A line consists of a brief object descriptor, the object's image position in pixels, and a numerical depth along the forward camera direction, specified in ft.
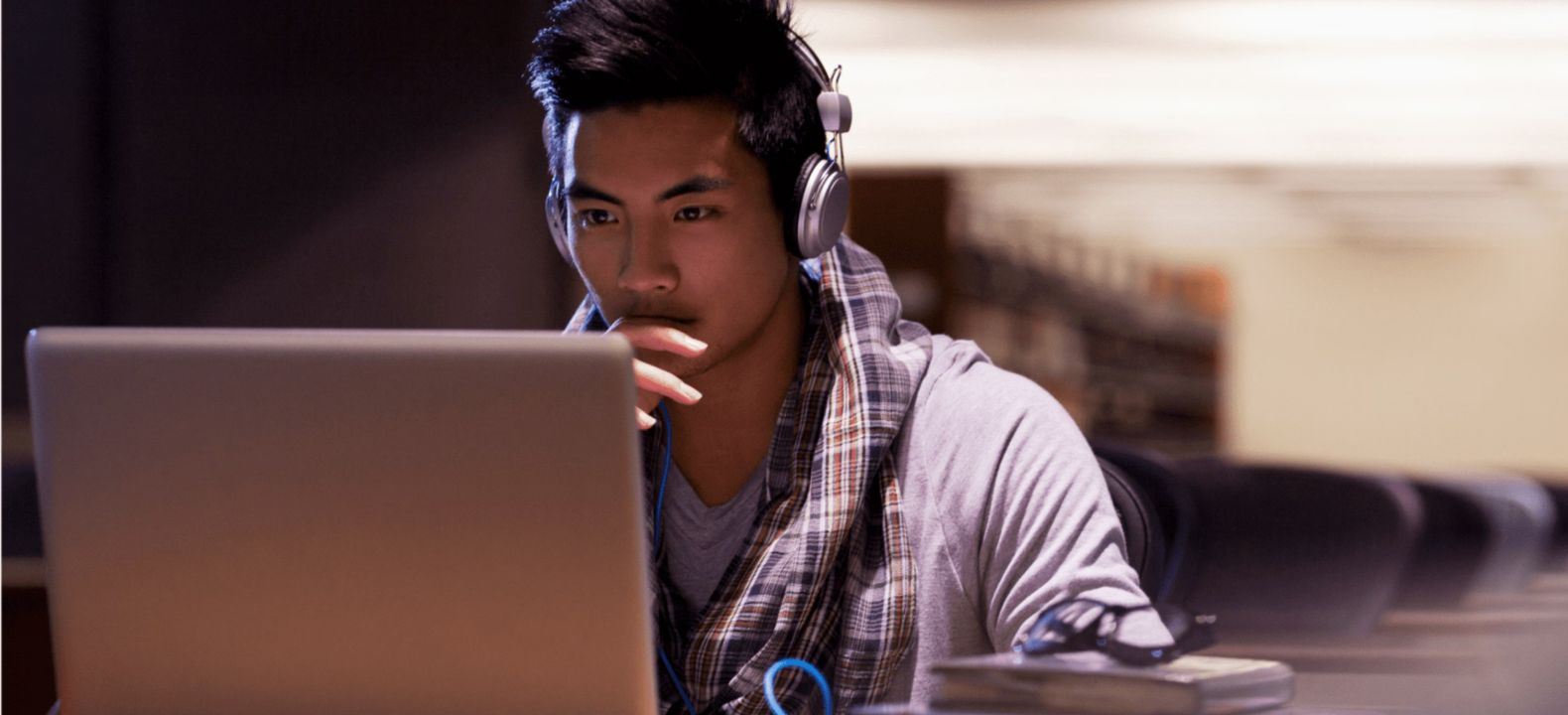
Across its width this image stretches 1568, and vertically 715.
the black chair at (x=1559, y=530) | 15.65
